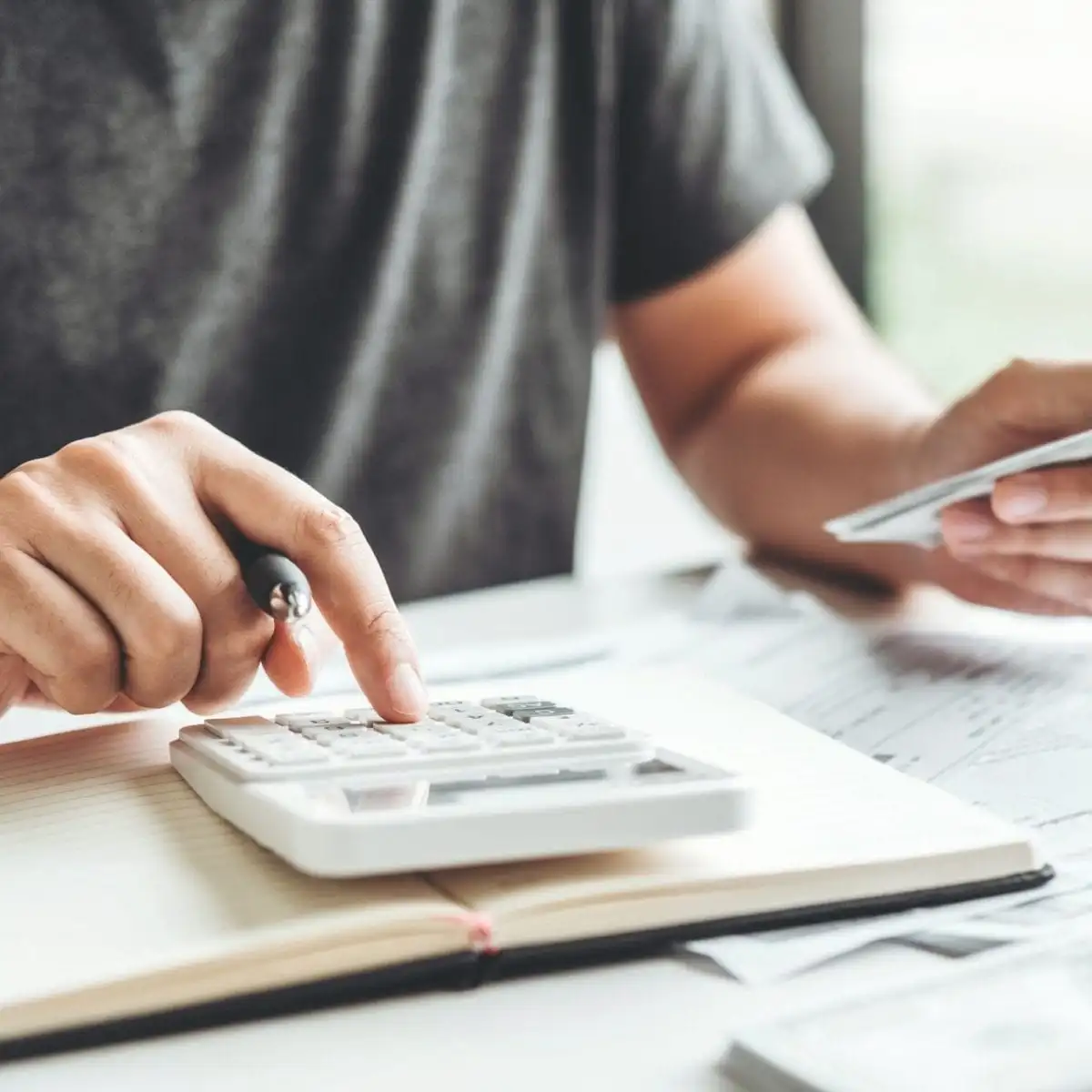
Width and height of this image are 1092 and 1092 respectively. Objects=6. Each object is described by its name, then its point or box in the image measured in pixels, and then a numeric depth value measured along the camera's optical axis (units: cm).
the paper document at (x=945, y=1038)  52
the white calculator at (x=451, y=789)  58
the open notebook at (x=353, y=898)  56
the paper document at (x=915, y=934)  58
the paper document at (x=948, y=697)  70
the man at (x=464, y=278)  113
